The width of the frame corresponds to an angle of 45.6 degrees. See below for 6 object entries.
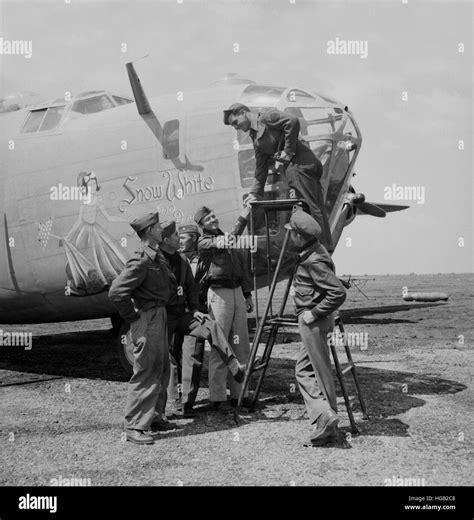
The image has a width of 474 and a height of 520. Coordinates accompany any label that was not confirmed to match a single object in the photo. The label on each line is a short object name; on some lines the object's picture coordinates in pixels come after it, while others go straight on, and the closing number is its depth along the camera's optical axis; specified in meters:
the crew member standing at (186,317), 6.75
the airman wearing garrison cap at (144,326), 6.15
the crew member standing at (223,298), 7.25
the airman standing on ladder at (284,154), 7.05
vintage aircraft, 8.33
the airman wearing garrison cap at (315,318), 5.76
